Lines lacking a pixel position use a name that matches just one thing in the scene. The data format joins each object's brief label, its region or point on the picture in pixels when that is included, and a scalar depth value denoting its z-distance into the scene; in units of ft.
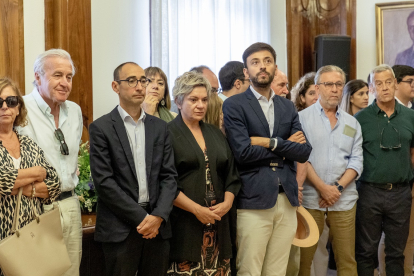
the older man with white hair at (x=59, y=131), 9.11
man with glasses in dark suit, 8.72
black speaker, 21.38
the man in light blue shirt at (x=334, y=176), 12.03
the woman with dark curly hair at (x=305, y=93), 15.06
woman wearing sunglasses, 7.90
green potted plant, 11.49
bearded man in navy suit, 10.25
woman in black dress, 9.59
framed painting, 22.29
